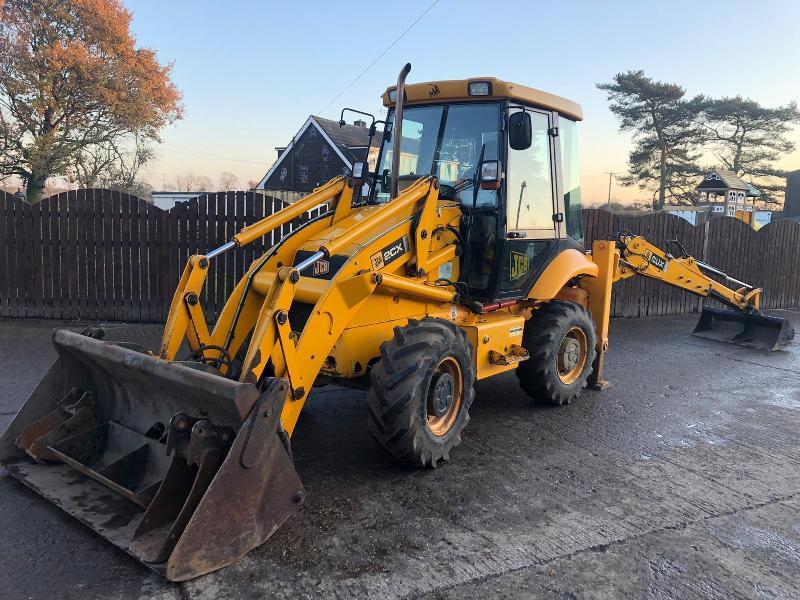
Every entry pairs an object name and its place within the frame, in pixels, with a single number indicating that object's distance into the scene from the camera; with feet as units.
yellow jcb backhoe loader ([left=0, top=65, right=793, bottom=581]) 11.30
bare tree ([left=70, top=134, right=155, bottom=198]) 82.58
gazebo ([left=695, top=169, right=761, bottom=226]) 88.43
